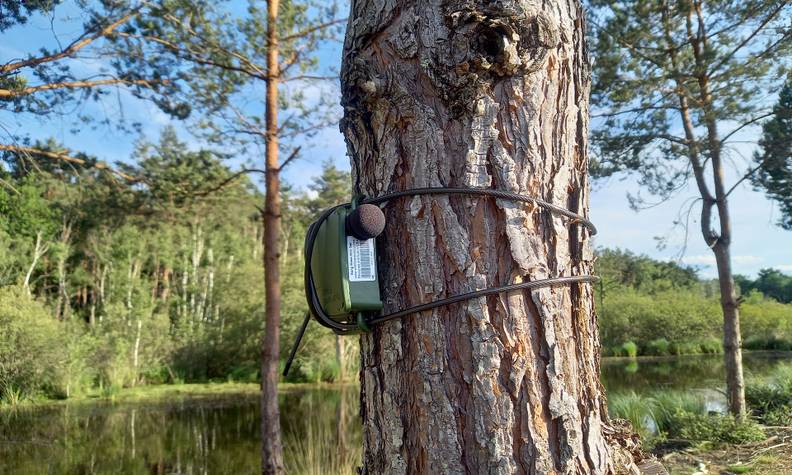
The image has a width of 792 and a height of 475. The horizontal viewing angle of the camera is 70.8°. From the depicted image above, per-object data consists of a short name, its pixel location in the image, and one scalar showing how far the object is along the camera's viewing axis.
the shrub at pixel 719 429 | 5.79
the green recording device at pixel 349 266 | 0.90
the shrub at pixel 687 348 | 21.80
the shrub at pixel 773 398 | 6.46
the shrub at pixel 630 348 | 21.89
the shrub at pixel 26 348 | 12.85
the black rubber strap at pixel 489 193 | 0.89
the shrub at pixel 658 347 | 22.05
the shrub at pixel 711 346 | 21.69
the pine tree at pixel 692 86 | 6.52
